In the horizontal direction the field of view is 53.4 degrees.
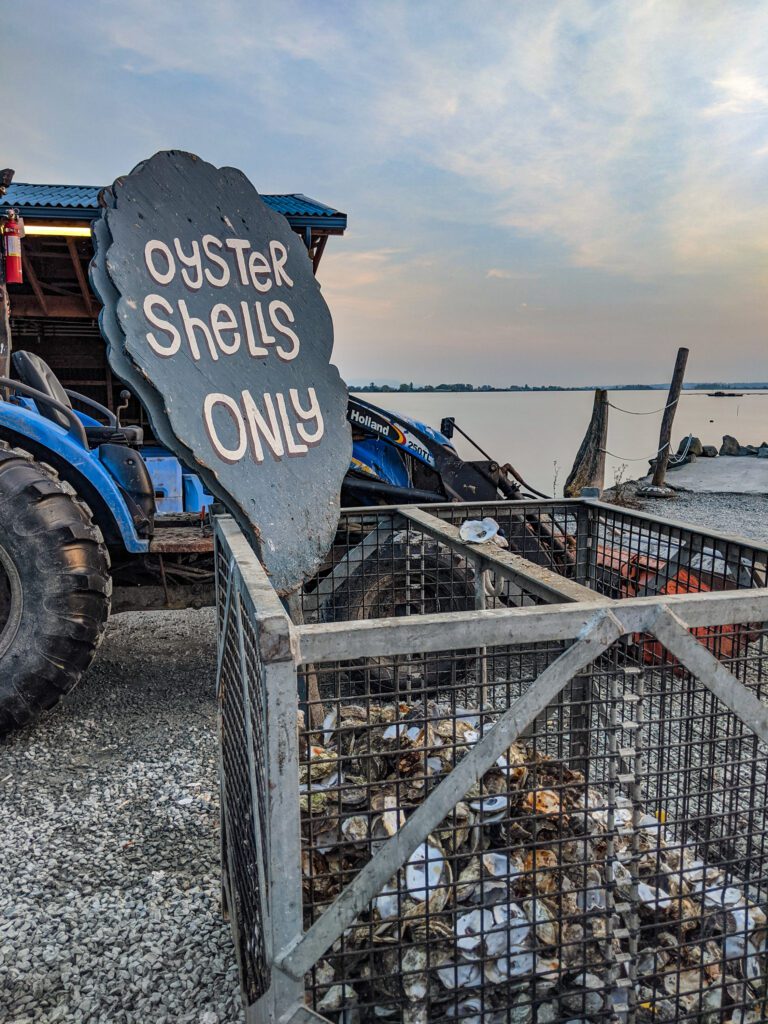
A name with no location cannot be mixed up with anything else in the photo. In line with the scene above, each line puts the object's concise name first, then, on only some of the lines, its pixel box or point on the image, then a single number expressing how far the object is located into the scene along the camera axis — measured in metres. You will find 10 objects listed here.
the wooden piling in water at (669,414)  13.30
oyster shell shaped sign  2.18
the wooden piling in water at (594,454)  12.77
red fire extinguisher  4.09
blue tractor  3.72
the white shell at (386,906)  1.85
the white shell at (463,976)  1.75
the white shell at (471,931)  1.72
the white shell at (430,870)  1.80
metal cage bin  1.40
